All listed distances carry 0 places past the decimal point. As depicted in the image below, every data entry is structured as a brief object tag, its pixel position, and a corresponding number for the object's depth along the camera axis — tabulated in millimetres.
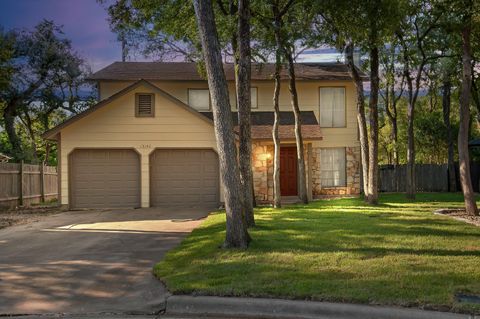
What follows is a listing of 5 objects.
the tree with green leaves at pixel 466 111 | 15555
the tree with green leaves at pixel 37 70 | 33303
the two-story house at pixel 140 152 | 21703
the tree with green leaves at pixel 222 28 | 12938
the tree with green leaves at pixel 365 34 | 16234
